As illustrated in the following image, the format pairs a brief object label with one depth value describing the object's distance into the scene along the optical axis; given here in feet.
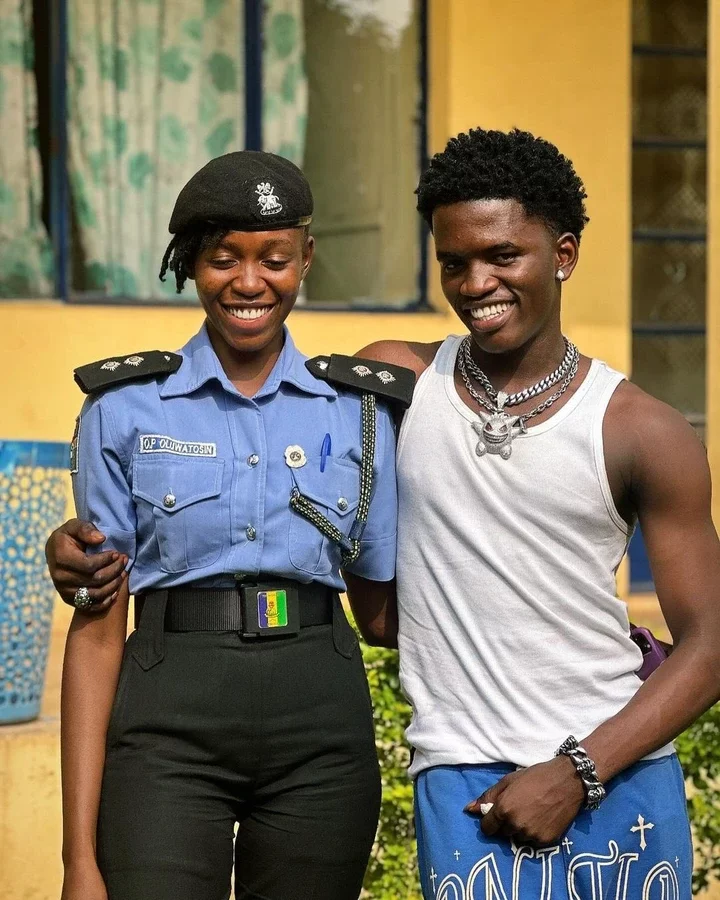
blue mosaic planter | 14.92
